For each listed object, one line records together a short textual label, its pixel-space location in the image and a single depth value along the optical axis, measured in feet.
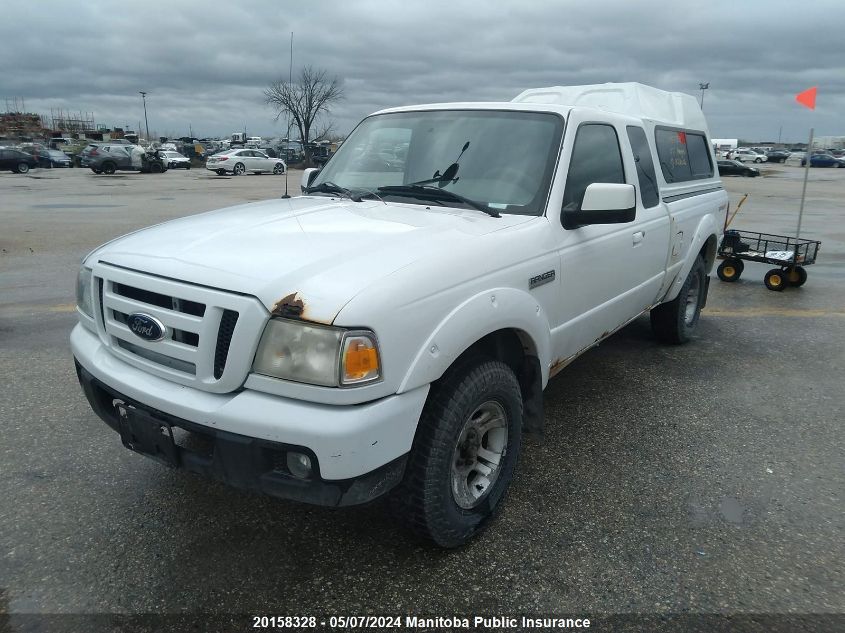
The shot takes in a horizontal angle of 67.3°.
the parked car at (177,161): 140.97
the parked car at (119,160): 104.68
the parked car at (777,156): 224.53
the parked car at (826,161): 190.64
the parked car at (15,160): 111.55
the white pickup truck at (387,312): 6.97
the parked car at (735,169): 136.56
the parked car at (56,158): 129.90
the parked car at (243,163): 112.88
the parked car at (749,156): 218.83
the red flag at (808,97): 28.02
